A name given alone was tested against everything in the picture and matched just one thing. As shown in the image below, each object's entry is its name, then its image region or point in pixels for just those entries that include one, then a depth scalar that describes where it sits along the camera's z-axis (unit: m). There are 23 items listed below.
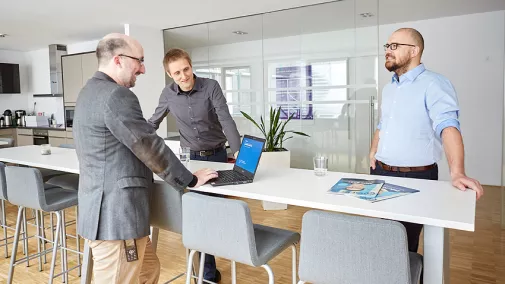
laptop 1.96
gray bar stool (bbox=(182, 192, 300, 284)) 1.61
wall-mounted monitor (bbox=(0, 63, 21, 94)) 8.20
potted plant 4.55
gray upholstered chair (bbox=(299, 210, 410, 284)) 1.30
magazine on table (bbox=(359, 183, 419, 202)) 1.59
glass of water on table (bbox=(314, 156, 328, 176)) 2.09
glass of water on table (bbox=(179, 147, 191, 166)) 2.36
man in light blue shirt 2.04
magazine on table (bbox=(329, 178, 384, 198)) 1.67
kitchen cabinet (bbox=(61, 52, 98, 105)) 6.86
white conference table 1.38
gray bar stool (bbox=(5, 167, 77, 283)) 2.46
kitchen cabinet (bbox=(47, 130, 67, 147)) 7.41
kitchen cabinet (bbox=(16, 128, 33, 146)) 8.04
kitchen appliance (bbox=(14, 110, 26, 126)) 8.47
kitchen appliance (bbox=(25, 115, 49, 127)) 8.21
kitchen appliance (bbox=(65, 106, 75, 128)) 7.29
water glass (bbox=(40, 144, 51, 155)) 3.04
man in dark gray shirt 2.77
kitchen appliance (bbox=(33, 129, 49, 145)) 7.79
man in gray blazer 1.58
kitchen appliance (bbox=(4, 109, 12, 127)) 8.39
